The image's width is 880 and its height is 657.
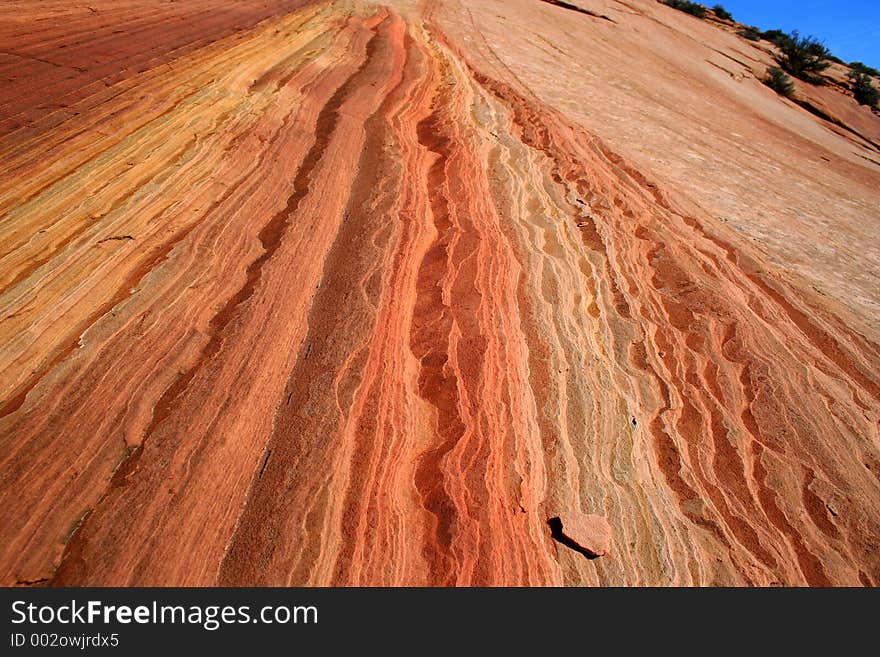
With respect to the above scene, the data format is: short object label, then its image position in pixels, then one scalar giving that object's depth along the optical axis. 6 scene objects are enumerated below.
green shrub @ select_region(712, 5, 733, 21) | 30.41
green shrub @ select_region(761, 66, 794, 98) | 19.28
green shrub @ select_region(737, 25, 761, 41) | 26.94
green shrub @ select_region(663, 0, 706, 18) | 27.39
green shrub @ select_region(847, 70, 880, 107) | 22.45
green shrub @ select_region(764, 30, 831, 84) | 22.81
